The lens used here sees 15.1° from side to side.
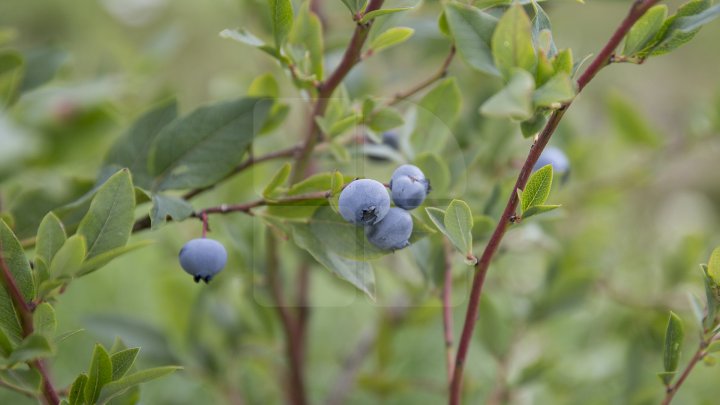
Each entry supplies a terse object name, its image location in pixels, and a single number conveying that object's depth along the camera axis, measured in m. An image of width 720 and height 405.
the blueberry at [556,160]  0.74
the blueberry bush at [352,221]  0.68
